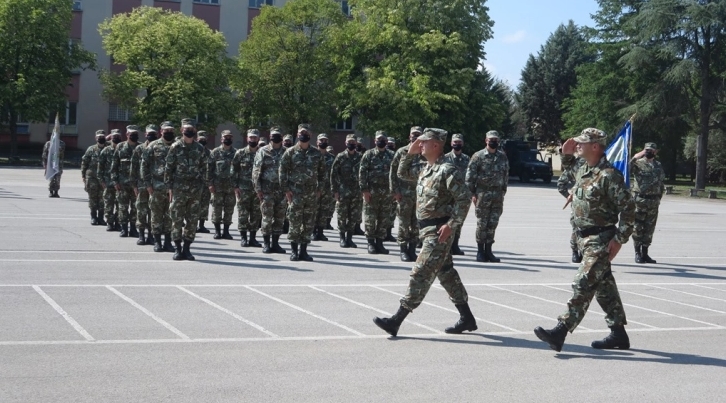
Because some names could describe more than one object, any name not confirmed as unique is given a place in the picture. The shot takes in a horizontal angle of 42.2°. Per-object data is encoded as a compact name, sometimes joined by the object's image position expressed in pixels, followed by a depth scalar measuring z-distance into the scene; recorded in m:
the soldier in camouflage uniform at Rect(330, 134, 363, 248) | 18.08
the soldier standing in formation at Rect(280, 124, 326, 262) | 14.95
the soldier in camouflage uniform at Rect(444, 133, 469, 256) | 15.50
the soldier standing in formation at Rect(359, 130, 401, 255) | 16.66
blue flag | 13.44
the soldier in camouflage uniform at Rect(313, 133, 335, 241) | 19.08
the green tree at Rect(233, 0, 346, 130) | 62.16
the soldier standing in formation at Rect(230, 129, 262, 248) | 17.22
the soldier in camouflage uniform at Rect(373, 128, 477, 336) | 8.81
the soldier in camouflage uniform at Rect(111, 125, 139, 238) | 17.59
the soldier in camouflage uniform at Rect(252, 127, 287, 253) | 15.81
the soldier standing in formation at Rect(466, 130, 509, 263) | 15.92
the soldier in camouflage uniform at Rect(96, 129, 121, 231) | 19.05
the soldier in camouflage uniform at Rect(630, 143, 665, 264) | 16.55
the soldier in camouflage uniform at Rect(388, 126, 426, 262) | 15.58
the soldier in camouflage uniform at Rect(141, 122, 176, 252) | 15.02
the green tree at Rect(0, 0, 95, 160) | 57.12
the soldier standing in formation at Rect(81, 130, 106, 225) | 20.30
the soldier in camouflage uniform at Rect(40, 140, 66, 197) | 28.19
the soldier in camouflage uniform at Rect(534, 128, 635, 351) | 8.52
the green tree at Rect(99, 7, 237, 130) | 58.16
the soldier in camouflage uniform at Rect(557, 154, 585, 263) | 16.22
